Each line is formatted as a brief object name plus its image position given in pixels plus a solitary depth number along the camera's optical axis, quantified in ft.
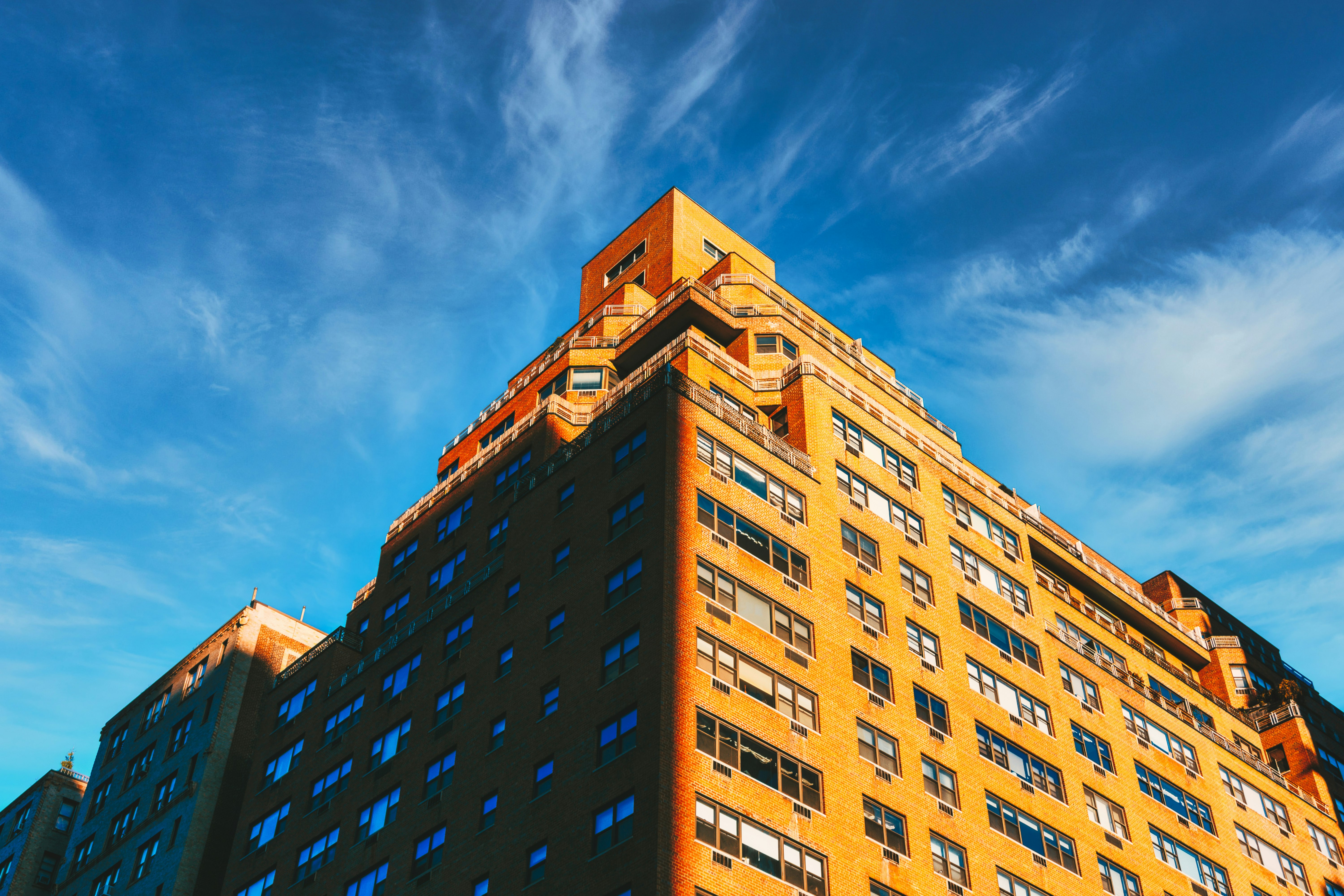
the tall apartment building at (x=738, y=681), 153.89
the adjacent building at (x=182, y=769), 229.86
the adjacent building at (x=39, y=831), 281.33
